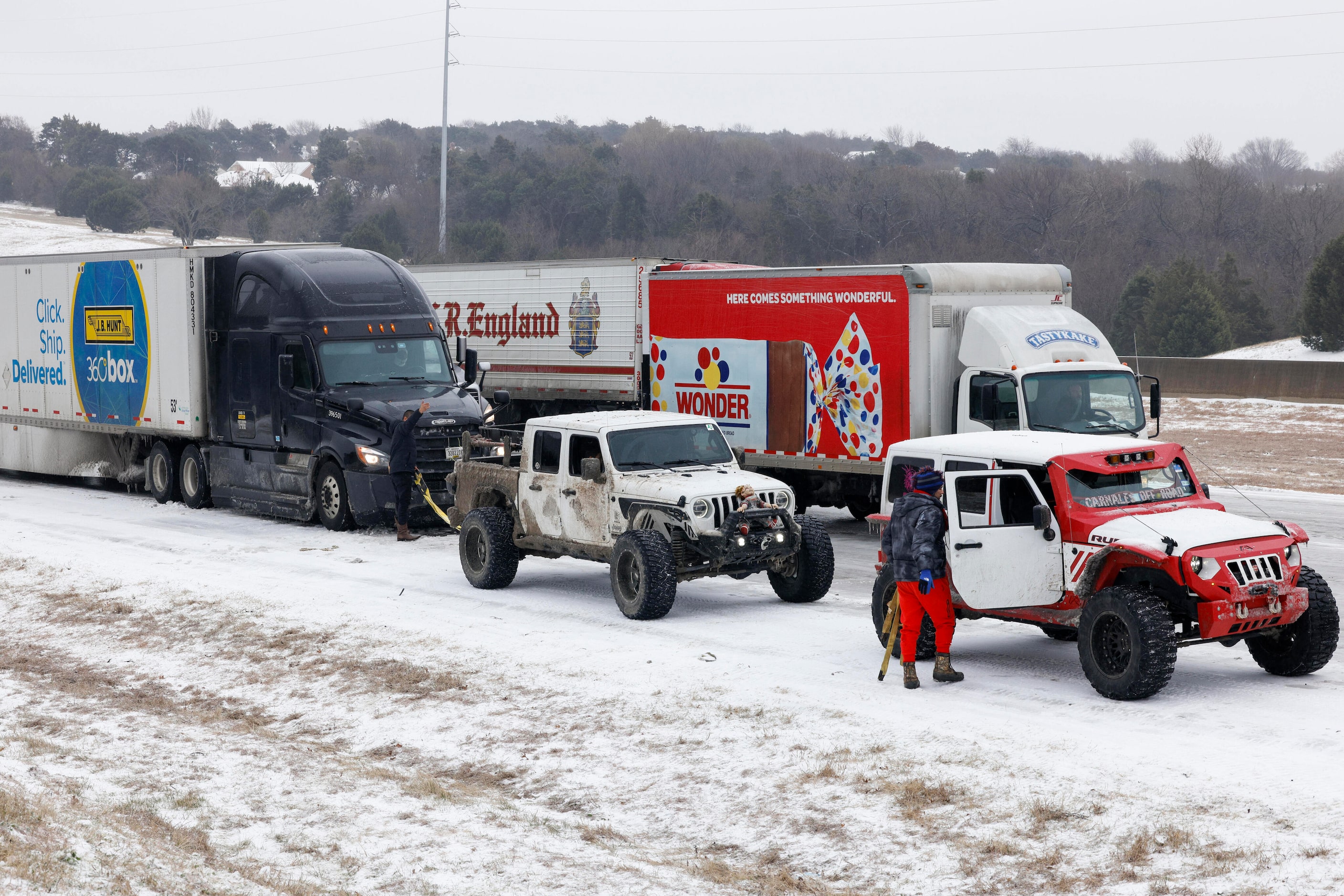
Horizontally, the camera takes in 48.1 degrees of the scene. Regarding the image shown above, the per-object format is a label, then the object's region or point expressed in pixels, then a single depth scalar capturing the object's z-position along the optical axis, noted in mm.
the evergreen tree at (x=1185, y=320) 65188
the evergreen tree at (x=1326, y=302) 55812
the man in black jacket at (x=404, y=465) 18828
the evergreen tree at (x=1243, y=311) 69125
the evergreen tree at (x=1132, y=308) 71562
